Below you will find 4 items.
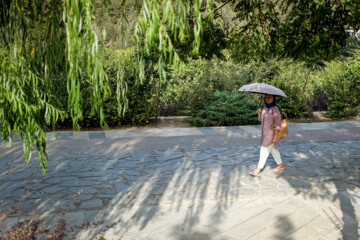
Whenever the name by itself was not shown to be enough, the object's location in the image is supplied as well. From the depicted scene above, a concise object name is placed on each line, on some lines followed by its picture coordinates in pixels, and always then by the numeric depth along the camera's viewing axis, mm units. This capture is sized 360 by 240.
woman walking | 7500
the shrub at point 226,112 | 12957
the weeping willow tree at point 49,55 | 2809
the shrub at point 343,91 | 14766
